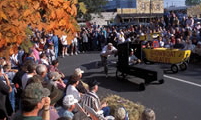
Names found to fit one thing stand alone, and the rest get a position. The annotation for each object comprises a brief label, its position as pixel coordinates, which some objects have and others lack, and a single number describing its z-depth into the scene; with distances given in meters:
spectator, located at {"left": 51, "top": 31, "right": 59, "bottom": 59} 15.86
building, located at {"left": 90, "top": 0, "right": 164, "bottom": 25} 50.91
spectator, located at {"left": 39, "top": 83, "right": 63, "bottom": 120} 4.63
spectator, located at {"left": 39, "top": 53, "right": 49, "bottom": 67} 9.35
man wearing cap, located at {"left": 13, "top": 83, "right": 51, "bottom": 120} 3.02
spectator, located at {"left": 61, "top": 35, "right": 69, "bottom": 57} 17.00
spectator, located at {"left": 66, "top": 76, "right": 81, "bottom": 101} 5.71
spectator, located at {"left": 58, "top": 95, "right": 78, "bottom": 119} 4.50
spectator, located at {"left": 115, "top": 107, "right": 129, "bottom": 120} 4.70
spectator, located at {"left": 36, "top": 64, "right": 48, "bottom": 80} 5.84
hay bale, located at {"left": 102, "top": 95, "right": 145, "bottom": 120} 6.17
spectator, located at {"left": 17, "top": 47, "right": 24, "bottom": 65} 10.09
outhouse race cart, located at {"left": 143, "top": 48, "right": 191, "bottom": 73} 11.79
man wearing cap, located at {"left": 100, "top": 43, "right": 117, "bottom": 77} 11.27
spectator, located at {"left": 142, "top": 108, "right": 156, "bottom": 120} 4.30
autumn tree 3.72
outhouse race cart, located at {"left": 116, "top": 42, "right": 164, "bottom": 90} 9.36
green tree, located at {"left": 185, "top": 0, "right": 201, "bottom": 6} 132.43
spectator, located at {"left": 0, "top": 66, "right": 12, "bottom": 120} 5.16
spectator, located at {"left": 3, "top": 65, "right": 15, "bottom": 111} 7.14
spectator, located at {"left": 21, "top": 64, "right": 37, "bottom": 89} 5.86
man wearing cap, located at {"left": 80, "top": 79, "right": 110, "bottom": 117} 5.45
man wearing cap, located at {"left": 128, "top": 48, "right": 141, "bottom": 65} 10.39
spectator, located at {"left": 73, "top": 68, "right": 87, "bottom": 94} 5.96
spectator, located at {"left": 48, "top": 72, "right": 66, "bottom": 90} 6.36
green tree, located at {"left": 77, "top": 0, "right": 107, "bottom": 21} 39.34
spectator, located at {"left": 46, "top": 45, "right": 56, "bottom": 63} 12.69
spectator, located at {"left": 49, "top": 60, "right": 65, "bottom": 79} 8.29
